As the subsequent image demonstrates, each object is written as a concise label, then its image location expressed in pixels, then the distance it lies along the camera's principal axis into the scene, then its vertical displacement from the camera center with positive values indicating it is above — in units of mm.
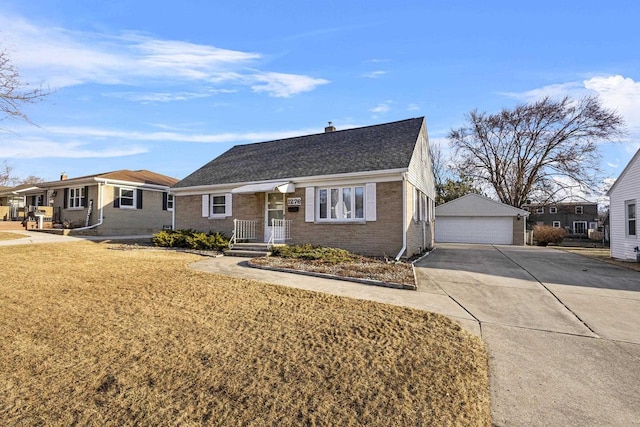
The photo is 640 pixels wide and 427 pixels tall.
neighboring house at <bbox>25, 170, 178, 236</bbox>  19516 +749
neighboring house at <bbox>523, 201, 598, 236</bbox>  46812 +46
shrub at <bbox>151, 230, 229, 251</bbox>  12836 -1028
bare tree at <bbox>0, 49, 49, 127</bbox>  7547 +3075
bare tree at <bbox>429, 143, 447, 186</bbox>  39062 +6645
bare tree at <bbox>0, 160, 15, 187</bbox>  29938 +4568
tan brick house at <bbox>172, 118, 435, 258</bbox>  11352 +992
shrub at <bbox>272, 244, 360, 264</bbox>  9898 -1233
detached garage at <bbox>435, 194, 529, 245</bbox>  23922 -390
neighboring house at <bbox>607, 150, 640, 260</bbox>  12609 +224
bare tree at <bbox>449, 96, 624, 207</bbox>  28188 +7084
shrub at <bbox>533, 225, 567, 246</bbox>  27984 -1580
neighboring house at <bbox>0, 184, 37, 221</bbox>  25734 +1070
